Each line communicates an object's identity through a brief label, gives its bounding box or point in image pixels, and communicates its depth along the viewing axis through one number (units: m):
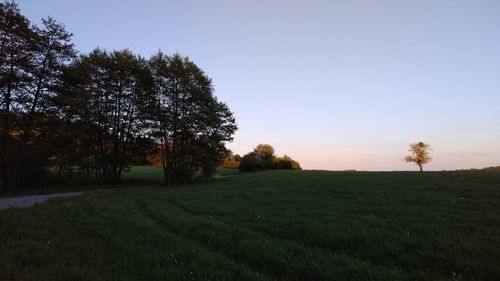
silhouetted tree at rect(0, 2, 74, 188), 27.30
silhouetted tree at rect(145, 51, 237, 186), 34.62
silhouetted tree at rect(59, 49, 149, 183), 34.25
